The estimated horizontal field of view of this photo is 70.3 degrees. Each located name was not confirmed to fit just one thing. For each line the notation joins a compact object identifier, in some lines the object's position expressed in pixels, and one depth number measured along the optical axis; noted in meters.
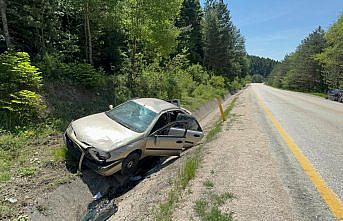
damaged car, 5.20
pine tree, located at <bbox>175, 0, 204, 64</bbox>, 42.16
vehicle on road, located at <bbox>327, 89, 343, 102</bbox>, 27.91
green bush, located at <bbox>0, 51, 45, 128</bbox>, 7.11
